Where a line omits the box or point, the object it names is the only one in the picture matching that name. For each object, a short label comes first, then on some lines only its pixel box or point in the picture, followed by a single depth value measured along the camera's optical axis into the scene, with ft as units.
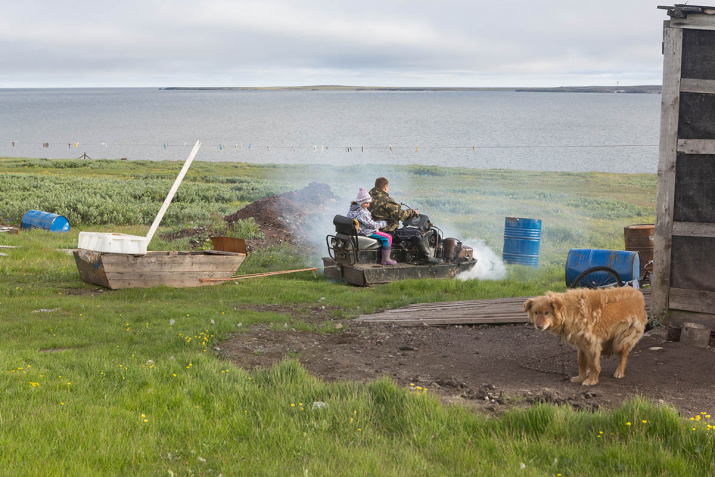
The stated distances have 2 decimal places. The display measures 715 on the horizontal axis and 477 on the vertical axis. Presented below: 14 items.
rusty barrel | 41.88
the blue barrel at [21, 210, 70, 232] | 68.90
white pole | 42.63
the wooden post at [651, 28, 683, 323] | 25.48
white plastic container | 41.57
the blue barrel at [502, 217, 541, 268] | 54.03
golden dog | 21.66
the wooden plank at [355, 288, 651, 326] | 32.32
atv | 44.93
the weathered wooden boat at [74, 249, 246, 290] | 41.93
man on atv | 45.65
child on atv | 44.36
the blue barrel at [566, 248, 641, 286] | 35.58
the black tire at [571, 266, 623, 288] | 32.60
